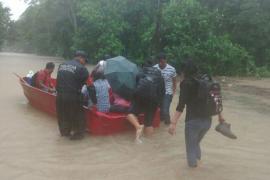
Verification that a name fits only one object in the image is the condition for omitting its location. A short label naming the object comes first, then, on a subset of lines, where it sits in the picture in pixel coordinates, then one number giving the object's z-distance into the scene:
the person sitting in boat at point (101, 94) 9.02
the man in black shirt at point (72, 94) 8.38
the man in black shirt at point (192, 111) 6.34
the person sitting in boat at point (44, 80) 11.12
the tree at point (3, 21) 73.97
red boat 8.77
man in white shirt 9.48
